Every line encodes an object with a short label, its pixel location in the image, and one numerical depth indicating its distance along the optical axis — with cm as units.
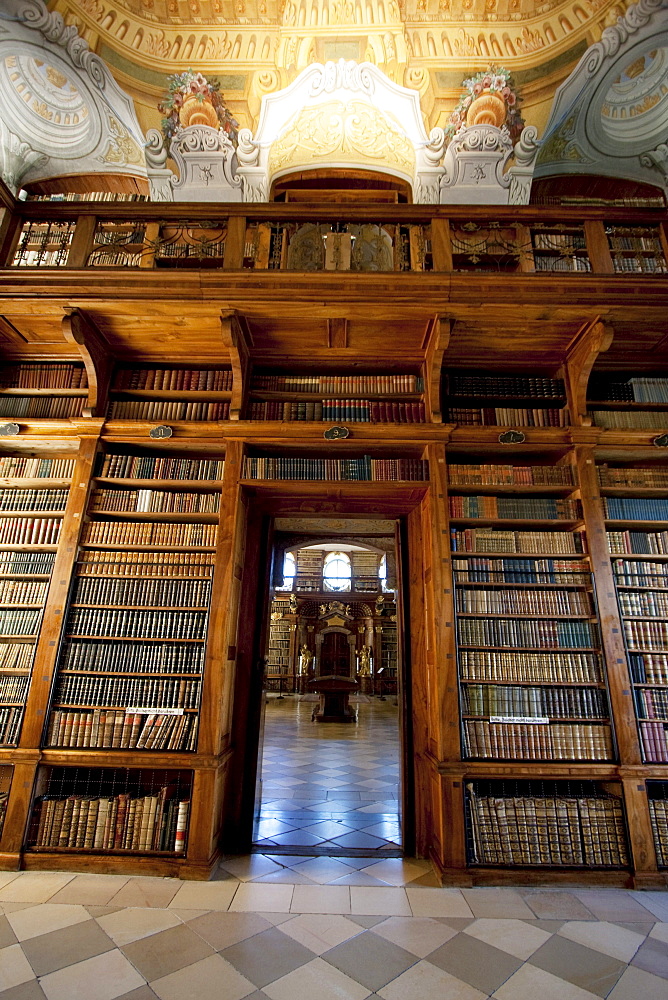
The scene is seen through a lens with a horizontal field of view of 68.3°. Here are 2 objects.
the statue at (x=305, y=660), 1320
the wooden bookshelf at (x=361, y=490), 289
